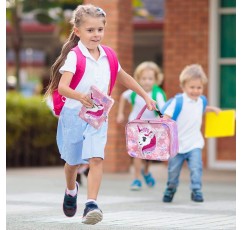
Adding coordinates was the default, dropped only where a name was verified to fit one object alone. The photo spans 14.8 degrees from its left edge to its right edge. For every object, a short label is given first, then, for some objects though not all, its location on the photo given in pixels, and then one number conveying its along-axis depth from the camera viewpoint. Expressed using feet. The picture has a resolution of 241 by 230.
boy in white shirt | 35.68
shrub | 58.65
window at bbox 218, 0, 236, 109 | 54.24
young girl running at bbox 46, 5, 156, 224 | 25.81
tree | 65.67
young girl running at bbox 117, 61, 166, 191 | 41.60
